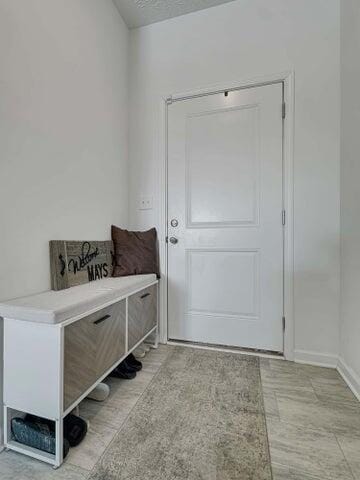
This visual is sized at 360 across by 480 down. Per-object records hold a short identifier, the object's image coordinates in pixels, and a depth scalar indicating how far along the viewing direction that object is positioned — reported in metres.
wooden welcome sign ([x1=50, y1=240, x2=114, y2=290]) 1.38
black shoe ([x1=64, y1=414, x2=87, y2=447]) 1.05
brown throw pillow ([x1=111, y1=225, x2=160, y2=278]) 1.88
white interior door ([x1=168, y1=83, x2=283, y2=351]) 1.85
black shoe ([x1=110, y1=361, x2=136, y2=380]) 1.56
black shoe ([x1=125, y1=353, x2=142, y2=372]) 1.66
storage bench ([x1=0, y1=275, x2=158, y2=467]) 0.96
